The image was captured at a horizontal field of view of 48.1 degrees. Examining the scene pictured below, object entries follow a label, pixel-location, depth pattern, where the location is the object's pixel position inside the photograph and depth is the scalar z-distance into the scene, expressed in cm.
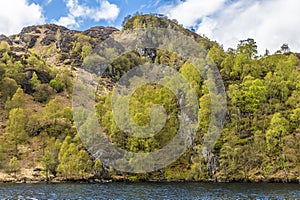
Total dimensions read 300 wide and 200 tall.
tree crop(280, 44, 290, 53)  18124
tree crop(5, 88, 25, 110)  13804
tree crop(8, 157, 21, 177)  9725
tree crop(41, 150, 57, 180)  9619
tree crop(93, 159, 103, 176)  9438
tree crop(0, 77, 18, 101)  15150
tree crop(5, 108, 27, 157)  11421
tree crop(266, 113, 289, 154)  9100
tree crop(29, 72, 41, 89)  16809
